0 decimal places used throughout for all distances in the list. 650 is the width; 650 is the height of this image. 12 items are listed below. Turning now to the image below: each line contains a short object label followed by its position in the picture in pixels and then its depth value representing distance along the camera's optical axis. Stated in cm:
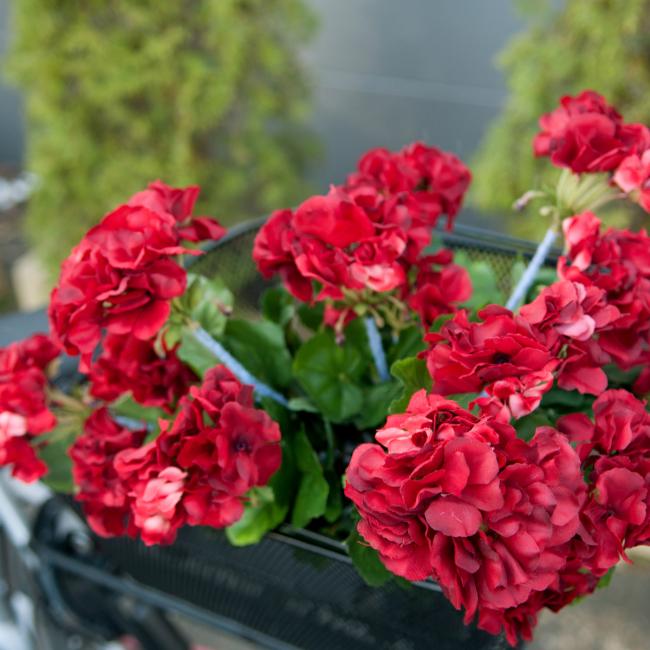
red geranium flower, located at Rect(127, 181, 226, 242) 56
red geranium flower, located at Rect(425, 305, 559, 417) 45
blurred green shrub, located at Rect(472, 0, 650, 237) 172
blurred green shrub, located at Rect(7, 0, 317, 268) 214
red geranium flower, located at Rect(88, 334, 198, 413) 59
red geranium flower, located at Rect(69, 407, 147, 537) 59
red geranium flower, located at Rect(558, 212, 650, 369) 52
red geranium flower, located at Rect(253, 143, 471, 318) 52
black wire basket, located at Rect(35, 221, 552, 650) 56
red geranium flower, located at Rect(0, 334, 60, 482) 60
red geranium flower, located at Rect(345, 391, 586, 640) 39
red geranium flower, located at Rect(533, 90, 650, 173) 57
